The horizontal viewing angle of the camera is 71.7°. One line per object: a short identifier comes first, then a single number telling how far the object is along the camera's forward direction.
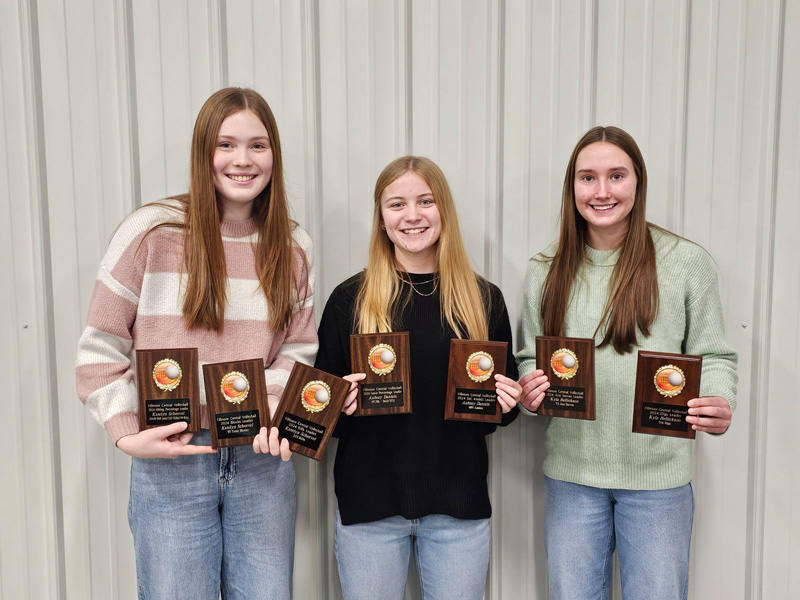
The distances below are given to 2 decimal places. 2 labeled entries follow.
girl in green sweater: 1.75
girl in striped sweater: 1.58
